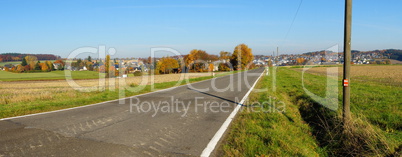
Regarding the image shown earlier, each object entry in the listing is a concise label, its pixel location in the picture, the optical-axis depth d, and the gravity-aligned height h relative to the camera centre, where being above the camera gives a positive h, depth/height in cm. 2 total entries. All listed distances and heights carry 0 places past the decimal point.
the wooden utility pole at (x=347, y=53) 643 +36
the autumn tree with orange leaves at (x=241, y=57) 9094 +403
